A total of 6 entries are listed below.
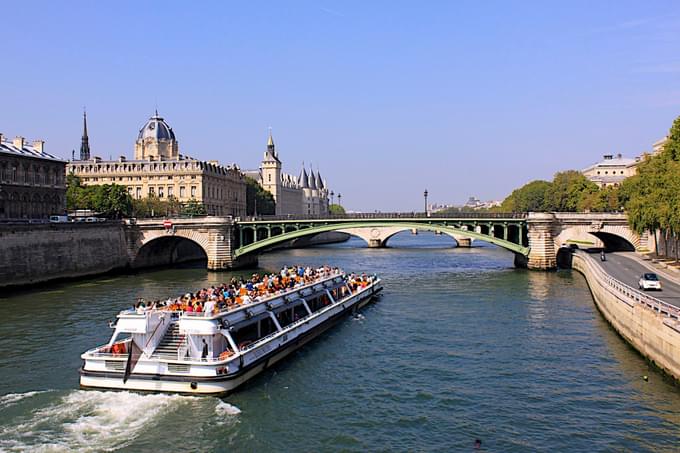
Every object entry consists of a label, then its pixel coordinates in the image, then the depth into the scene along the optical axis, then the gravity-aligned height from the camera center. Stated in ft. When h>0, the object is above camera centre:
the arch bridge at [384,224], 227.20 -1.84
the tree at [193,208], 339.98 +7.83
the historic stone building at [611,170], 532.32 +38.54
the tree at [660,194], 159.43 +5.41
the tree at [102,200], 283.79 +11.02
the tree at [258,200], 480.97 +16.73
